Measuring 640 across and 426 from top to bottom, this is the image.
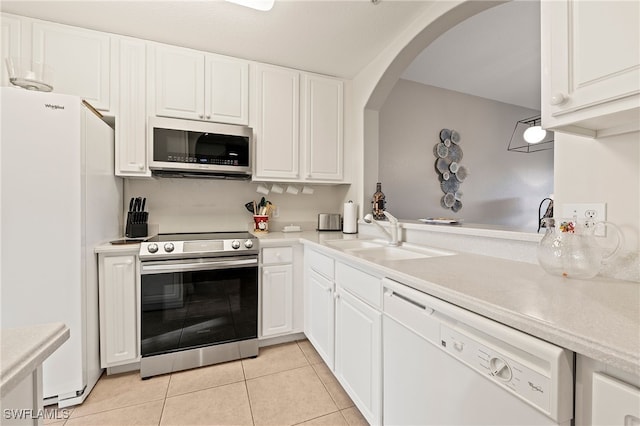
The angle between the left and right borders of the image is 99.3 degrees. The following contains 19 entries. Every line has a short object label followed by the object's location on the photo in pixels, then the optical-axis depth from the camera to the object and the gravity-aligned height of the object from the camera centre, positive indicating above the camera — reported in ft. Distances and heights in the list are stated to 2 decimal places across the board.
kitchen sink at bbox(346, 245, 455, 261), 5.36 -0.86
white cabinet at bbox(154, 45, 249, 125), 7.11 +3.42
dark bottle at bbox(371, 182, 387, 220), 7.93 +0.20
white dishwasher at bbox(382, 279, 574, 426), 1.96 -1.43
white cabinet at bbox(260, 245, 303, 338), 7.04 -2.13
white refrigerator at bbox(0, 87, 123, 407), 4.70 -0.26
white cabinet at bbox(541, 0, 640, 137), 2.38 +1.41
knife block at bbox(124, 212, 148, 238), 6.88 -0.38
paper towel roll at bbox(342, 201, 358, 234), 8.29 -0.19
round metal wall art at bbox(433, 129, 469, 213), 11.15 +1.85
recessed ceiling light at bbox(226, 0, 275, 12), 5.46 +4.23
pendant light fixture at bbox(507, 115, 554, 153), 12.88 +3.42
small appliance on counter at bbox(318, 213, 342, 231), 8.97 -0.34
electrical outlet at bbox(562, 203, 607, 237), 3.25 +0.00
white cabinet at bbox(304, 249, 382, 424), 4.16 -2.15
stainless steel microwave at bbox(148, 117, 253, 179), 6.72 +1.63
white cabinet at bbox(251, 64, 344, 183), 8.02 +2.67
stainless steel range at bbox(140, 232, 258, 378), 6.04 -2.11
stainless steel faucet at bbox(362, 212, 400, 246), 6.25 -0.43
